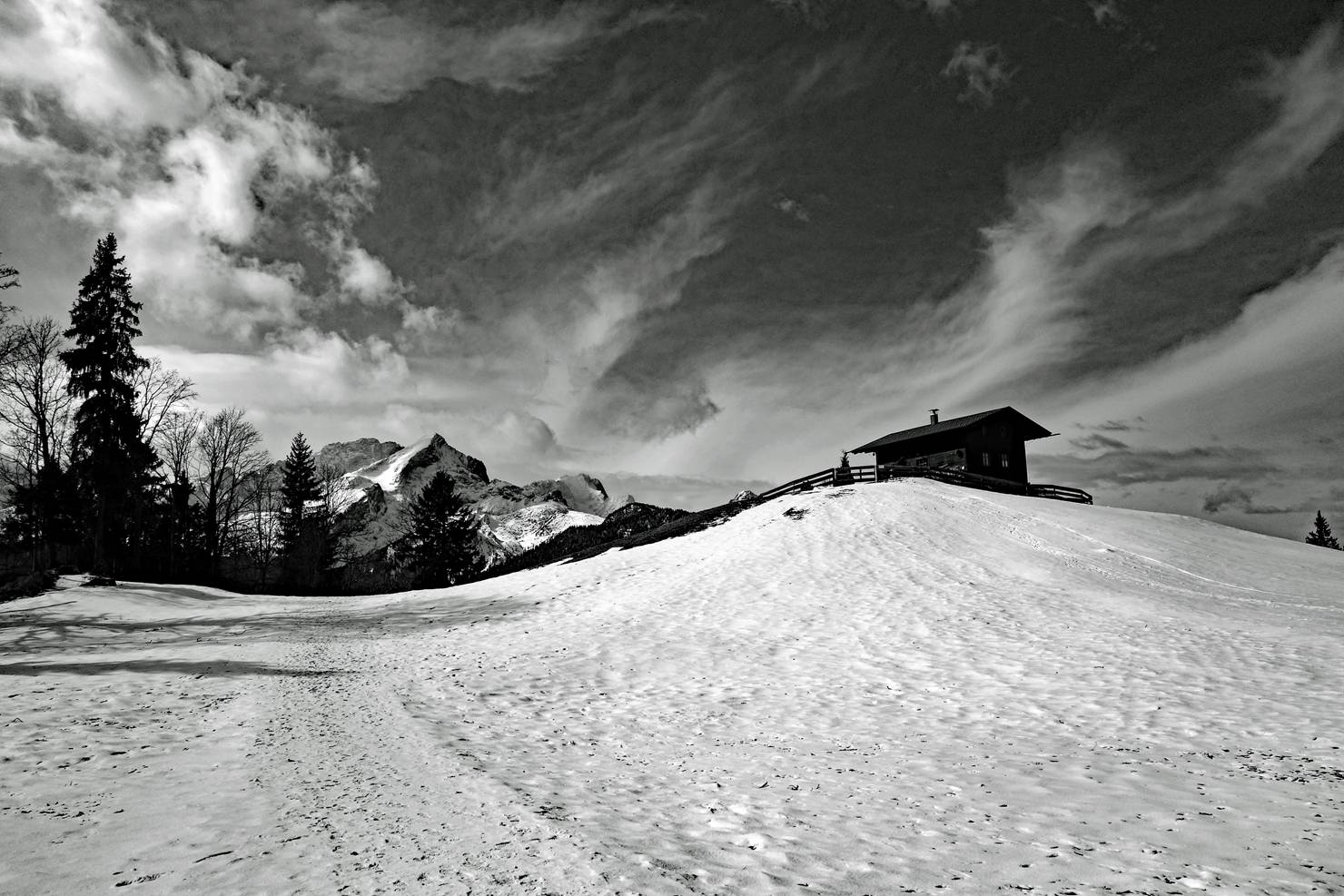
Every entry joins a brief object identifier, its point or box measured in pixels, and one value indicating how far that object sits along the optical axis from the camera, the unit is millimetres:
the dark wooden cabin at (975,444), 45062
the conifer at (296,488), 53969
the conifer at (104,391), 30391
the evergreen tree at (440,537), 50500
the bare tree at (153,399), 33844
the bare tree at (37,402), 29781
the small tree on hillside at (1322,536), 73000
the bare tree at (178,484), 40625
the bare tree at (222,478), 41719
